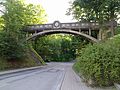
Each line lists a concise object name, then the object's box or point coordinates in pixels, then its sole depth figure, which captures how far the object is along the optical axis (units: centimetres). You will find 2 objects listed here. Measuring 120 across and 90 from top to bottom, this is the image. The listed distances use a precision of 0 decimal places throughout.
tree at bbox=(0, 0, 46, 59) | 2667
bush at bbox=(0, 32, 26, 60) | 2618
